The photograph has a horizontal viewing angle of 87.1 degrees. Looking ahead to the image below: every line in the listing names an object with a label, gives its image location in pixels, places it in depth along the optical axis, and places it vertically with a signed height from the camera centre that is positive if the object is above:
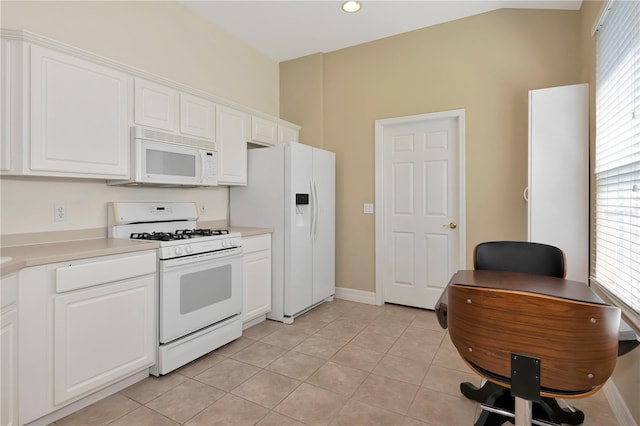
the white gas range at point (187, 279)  2.33 -0.51
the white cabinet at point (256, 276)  3.11 -0.63
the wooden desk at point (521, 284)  1.57 -0.37
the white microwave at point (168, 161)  2.47 +0.41
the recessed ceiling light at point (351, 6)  3.17 +1.98
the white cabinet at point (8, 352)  1.54 -0.66
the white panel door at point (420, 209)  3.61 +0.03
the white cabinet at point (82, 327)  1.71 -0.67
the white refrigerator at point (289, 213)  3.36 -0.02
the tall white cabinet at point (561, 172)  2.61 +0.31
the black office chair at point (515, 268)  1.82 -0.36
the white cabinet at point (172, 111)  2.53 +0.82
